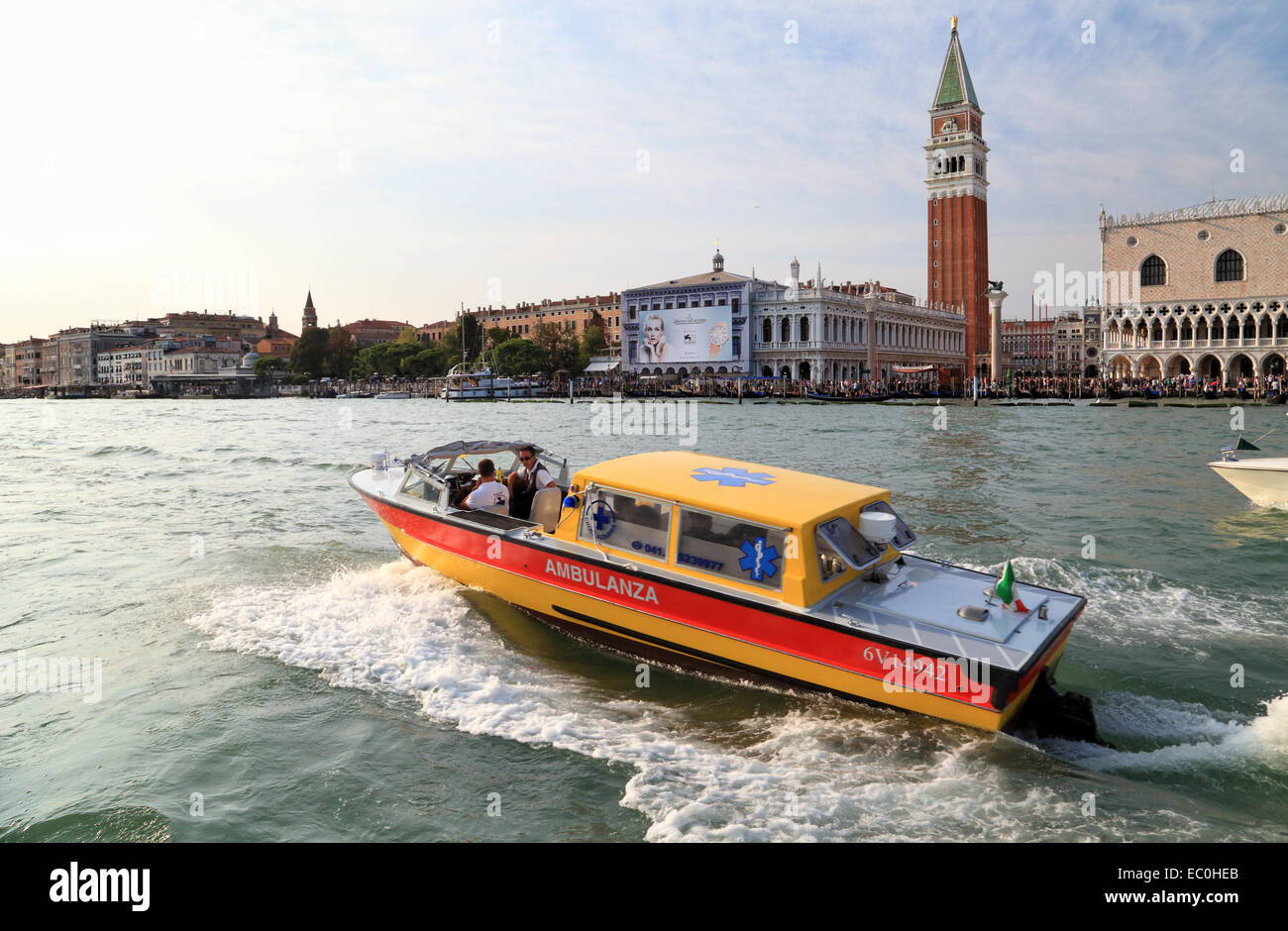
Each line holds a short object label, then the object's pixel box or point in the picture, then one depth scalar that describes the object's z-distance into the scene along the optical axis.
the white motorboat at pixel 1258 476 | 14.27
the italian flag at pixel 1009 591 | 6.11
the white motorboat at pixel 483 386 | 93.81
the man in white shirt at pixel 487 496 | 8.72
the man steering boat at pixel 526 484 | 9.20
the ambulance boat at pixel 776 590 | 5.57
